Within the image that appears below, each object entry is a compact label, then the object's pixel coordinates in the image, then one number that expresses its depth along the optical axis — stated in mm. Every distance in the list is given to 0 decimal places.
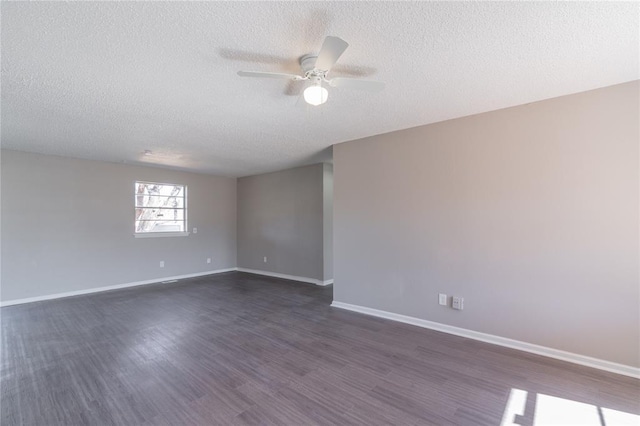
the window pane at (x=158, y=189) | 5898
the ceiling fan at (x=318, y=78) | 1814
